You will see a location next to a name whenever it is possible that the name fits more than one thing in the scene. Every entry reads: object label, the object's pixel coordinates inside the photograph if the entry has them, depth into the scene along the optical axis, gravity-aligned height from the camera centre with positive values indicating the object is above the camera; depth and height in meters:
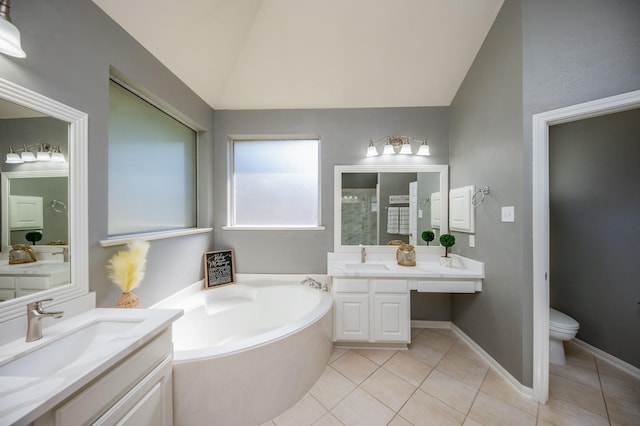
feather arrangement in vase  1.29 -0.34
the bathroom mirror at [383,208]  2.45 +0.06
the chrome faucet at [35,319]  0.92 -0.44
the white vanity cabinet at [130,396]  0.69 -0.69
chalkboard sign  2.28 -0.58
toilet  1.78 -0.99
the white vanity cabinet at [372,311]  2.00 -0.89
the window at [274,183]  2.54 +0.36
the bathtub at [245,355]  1.21 -0.98
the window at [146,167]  1.48 +0.38
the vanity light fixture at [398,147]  2.33 +0.71
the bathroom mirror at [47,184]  0.92 +0.14
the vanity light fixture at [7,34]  0.79 +0.66
